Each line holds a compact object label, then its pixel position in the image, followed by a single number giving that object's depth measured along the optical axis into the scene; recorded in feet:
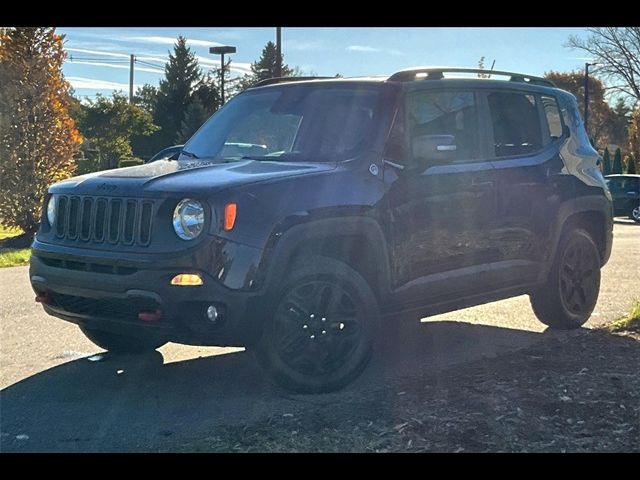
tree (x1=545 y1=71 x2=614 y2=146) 184.65
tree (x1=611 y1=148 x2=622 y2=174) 130.00
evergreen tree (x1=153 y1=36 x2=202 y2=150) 168.86
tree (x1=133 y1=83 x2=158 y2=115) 177.58
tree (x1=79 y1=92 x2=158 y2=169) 134.62
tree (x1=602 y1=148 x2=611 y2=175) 135.64
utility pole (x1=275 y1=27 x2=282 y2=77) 69.23
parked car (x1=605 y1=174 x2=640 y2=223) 79.51
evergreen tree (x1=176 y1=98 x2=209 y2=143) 154.46
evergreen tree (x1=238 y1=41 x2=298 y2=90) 187.09
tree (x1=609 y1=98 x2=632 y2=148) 218.79
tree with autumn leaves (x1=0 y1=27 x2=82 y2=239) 48.11
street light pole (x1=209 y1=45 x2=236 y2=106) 89.49
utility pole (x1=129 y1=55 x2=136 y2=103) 212.93
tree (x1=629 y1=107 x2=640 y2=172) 114.83
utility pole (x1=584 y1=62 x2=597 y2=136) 121.29
